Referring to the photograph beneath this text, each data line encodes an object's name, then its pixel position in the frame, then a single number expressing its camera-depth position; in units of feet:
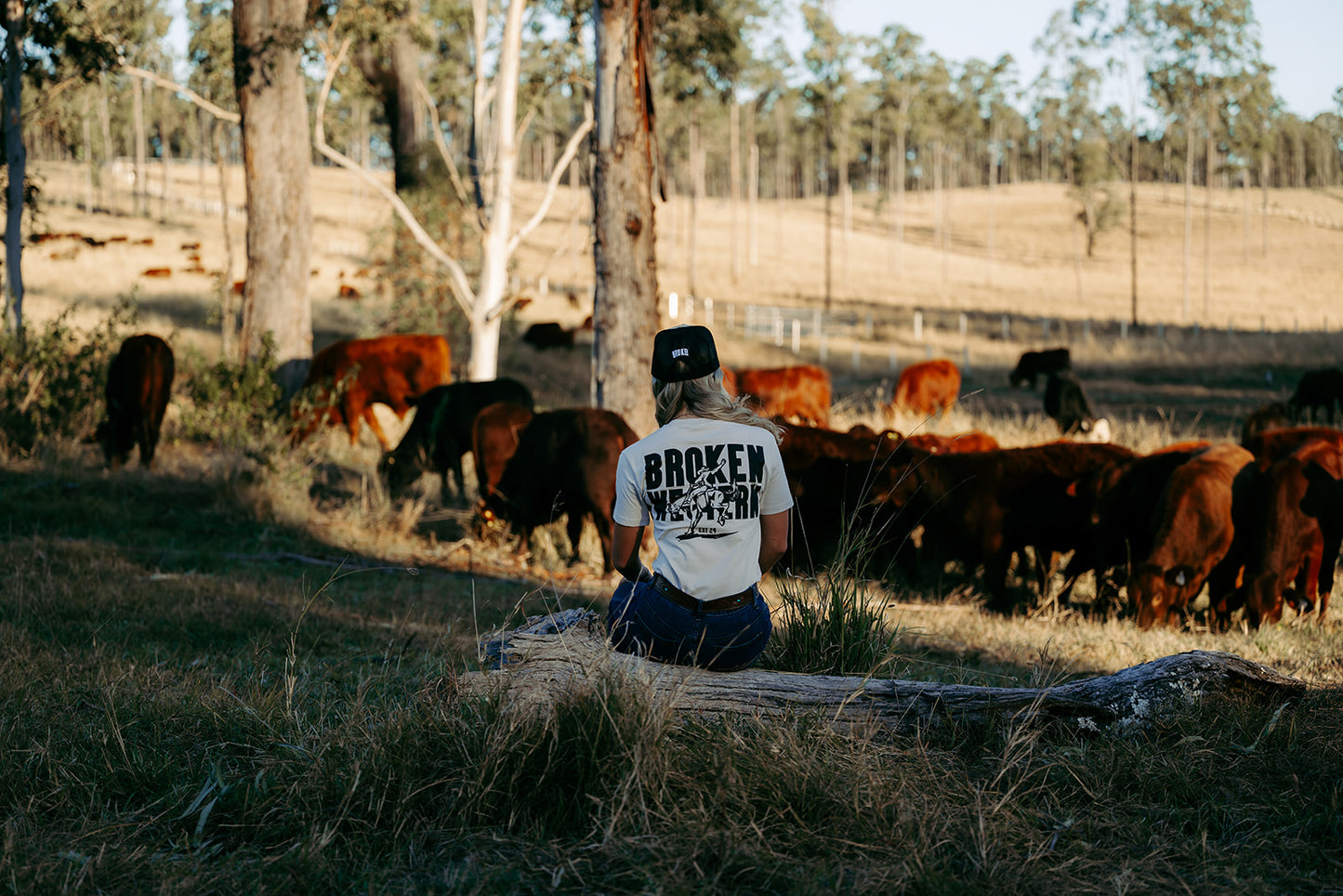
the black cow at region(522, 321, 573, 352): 101.55
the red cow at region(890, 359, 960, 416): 68.74
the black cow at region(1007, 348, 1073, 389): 89.94
